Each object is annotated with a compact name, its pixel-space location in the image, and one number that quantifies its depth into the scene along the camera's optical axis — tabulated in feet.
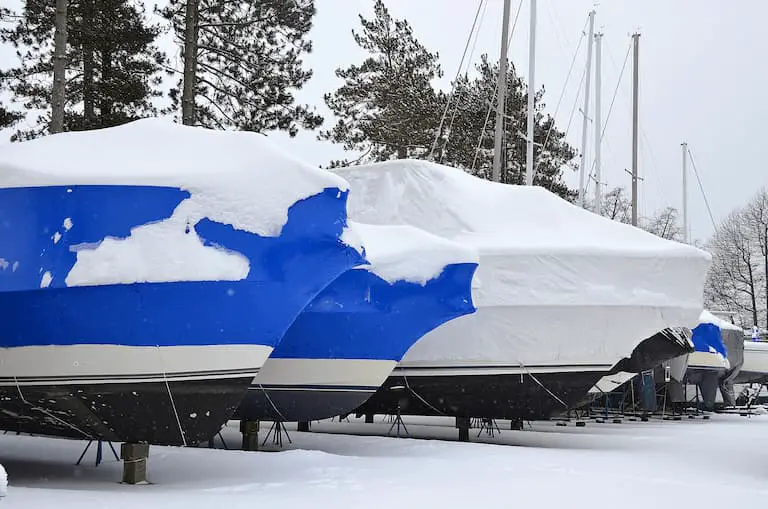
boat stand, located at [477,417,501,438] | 45.19
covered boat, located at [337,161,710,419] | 37.99
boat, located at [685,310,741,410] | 65.77
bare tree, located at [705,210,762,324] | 146.10
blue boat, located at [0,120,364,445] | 23.24
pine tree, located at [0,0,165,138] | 65.21
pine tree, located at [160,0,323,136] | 72.64
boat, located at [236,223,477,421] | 32.73
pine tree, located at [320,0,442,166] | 110.83
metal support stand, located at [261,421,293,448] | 37.28
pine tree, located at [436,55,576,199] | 116.06
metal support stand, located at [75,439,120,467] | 28.73
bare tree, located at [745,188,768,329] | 144.97
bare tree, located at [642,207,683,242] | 169.89
